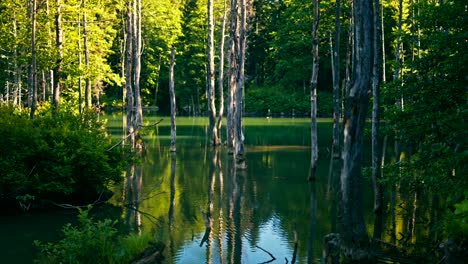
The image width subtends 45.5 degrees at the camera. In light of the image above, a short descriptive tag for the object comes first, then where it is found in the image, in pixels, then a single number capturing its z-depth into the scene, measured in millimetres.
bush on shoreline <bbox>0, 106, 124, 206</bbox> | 16764
